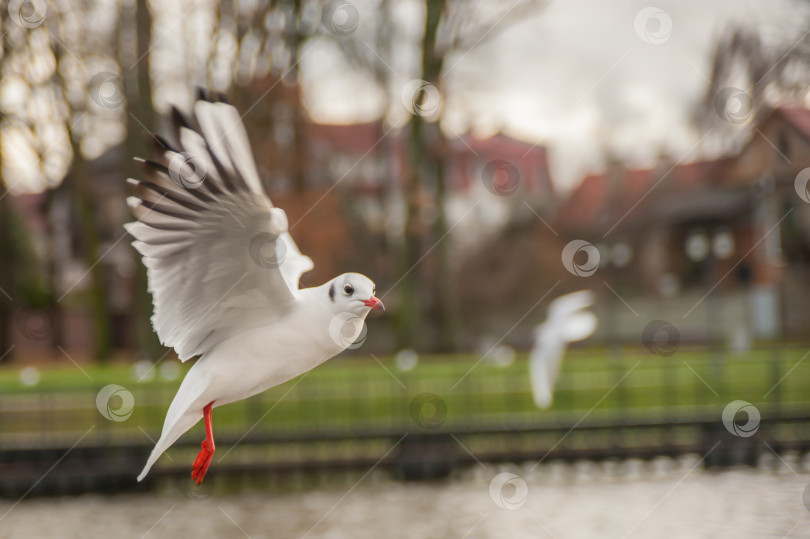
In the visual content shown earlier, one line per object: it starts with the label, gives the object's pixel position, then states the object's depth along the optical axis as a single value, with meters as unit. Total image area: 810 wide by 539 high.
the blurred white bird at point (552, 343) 14.19
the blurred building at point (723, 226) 21.55
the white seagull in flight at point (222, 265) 3.94
